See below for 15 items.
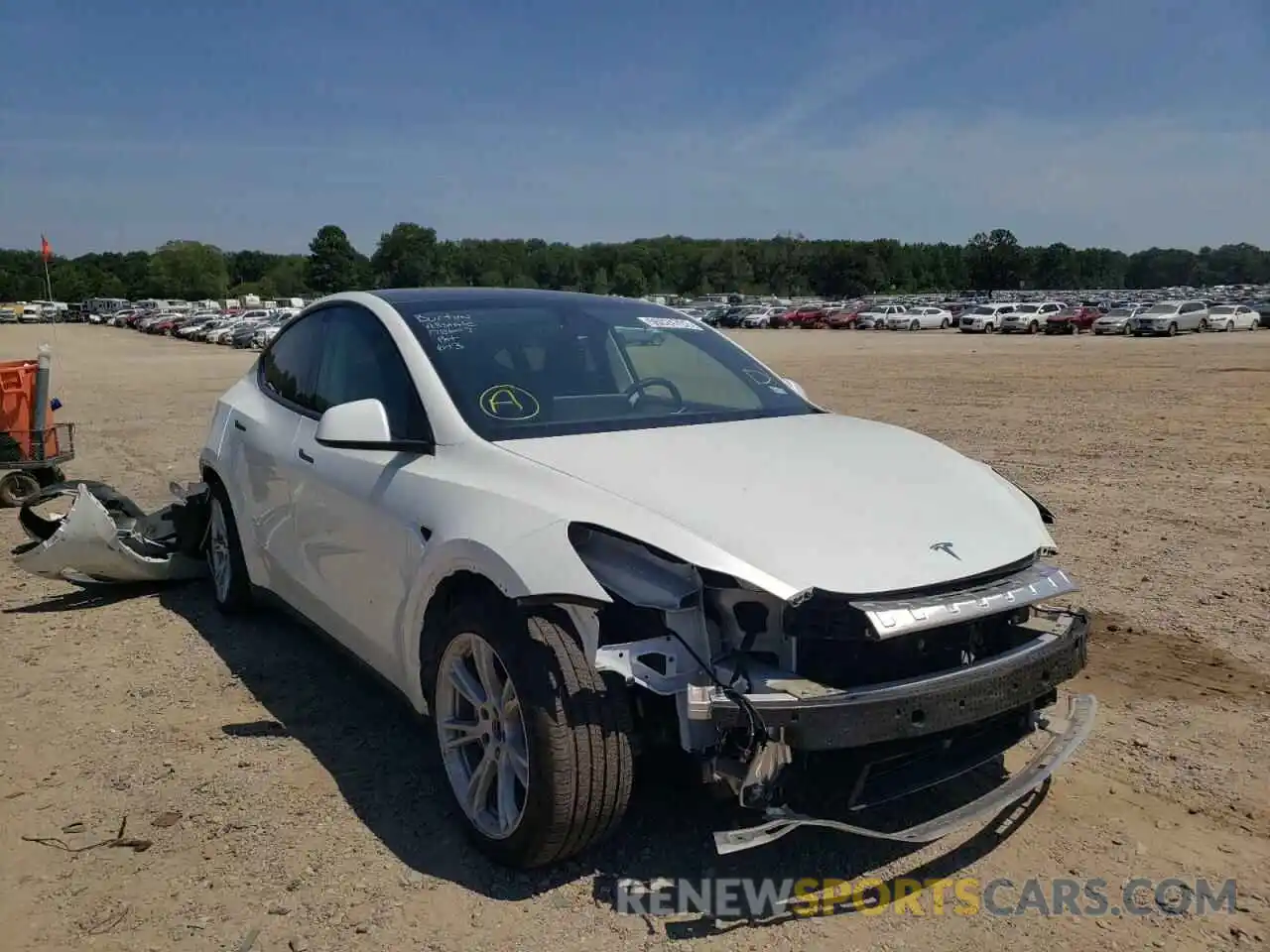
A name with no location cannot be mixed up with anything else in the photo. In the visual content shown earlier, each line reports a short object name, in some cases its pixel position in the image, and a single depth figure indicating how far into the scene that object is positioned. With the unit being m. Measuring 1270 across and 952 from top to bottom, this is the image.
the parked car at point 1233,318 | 52.50
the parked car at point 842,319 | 71.25
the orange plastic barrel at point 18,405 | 9.02
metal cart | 8.81
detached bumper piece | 5.46
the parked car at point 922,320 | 66.00
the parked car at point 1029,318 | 57.16
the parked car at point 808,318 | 73.44
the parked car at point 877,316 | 67.81
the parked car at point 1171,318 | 48.38
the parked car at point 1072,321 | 54.50
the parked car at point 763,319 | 75.12
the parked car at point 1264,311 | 56.38
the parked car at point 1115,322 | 51.31
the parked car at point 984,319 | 59.22
